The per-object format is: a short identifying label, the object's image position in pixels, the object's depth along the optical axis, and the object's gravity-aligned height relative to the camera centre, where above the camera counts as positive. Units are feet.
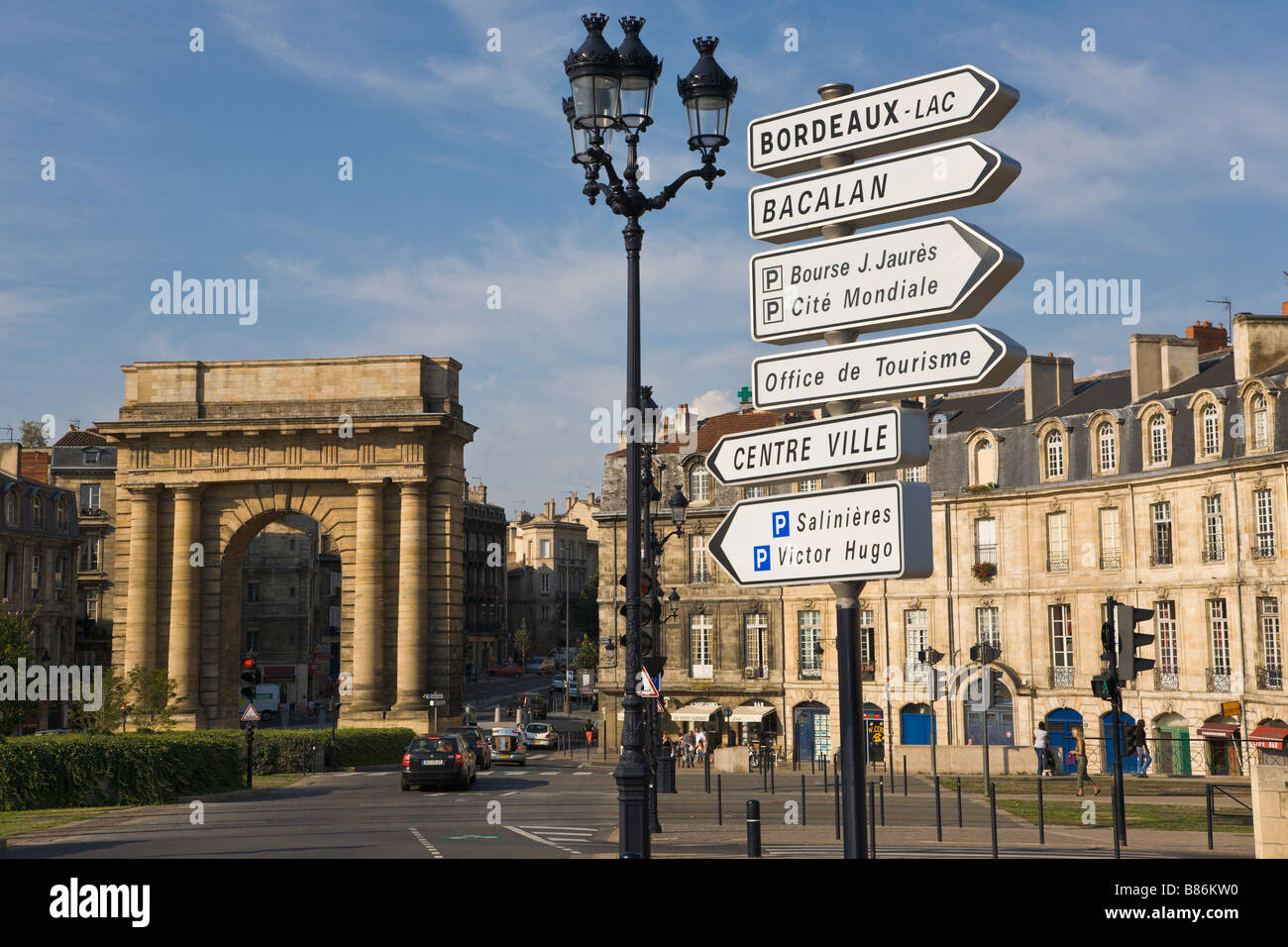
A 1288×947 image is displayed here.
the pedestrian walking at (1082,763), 103.35 -12.32
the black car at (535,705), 246.68 -17.43
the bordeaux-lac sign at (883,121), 22.72 +8.81
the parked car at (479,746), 128.57 -13.78
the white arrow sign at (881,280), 22.54 +5.87
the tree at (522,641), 405.18 -8.76
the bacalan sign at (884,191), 22.62 +7.53
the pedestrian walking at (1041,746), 123.44 -13.15
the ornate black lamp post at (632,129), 43.06 +16.19
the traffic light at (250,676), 105.09 -4.84
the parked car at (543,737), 182.29 -17.27
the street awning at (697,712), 175.11 -13.52
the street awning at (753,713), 171.53 -13.56
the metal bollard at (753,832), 57.52 -9.67
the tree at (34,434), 339.36 +47.56
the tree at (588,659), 329.52 -11.77
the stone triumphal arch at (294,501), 156.97 +13.84
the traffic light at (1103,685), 65.67 -4.00
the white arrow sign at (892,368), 22.21 +4.26
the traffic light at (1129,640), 62.44 -1.64
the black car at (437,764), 106.32 -12.16
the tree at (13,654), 99.50 -3.13
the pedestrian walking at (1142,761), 138.04 -16.44
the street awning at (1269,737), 123.95 -12.52
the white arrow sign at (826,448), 22.70 +2.91
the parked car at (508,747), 147.64 -15.10
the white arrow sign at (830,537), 22.29 +1.28
